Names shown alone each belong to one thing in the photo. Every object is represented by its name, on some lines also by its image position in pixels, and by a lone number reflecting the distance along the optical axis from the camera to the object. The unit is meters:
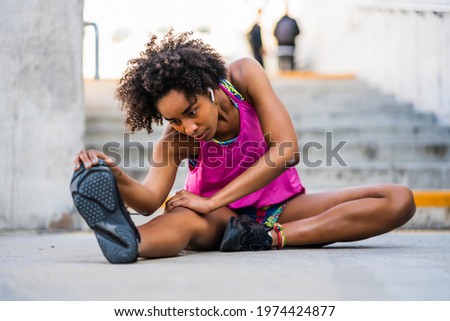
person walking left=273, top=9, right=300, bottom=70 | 13.63
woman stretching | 2.97
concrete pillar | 4.87
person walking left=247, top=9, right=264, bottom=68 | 12.69
